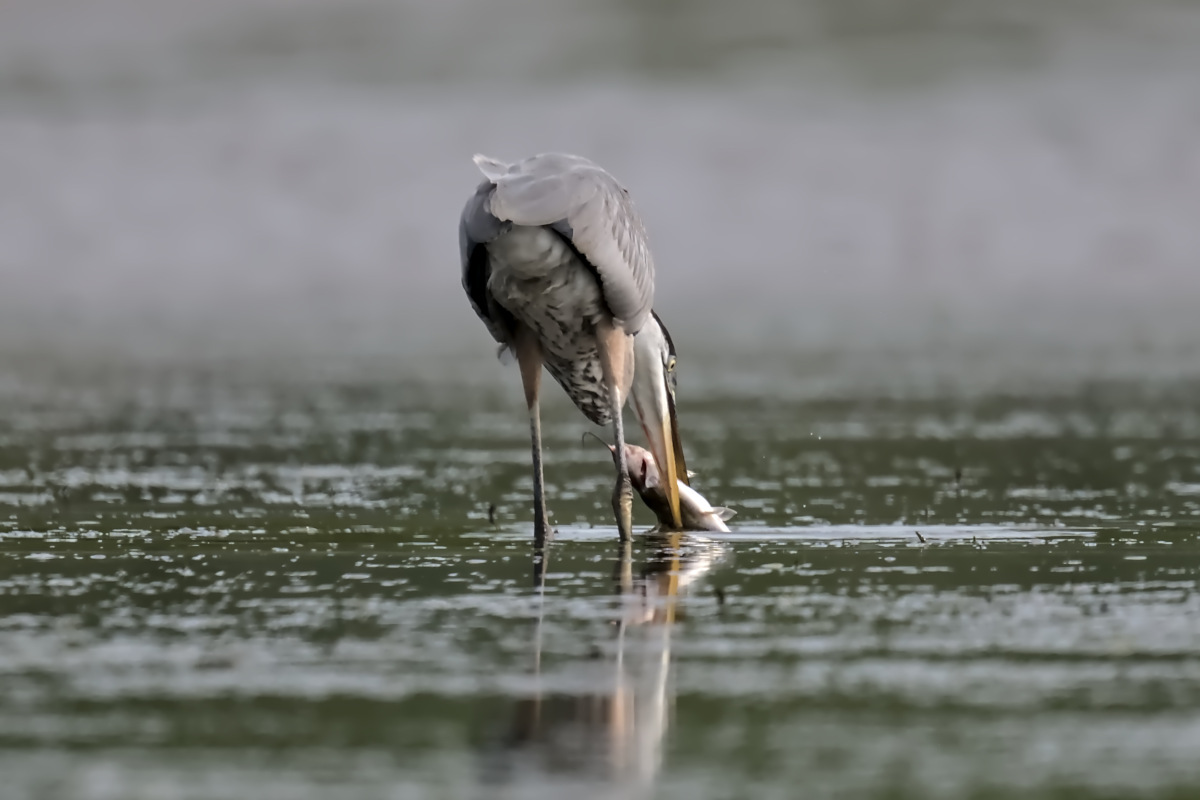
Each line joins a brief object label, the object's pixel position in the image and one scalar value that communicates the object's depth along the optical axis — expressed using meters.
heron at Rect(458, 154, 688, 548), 17.94
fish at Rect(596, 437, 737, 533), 19.61
